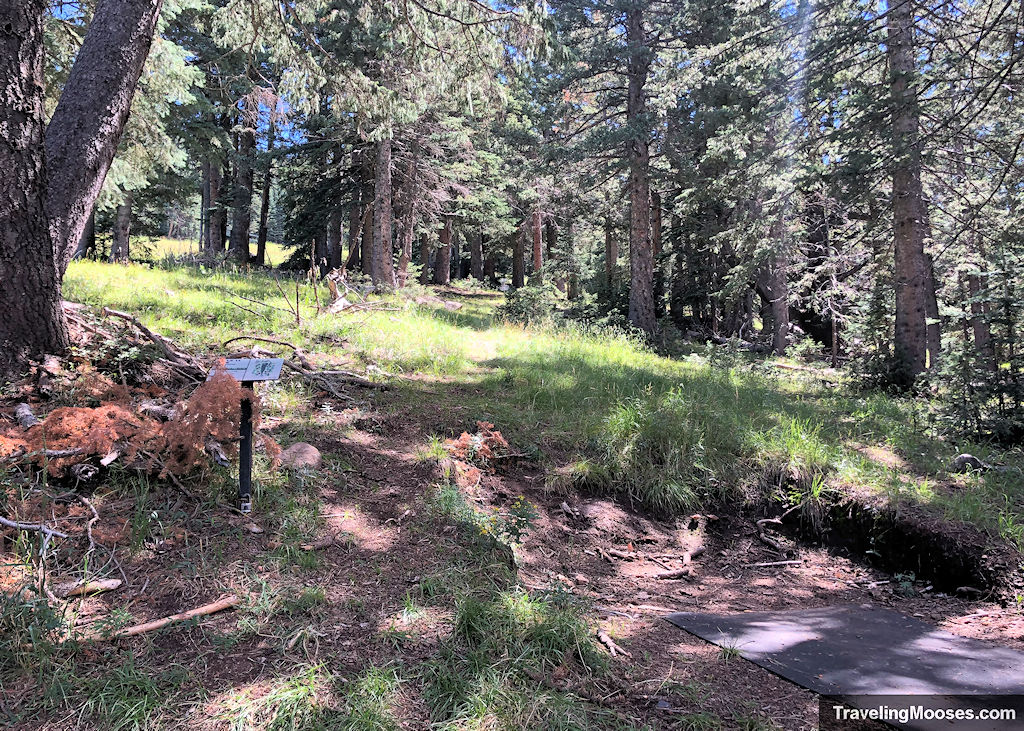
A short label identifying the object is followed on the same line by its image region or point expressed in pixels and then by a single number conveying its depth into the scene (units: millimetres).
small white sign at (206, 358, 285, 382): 3381
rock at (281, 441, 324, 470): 4059
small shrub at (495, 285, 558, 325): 14805
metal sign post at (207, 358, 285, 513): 3365
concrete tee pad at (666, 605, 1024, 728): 2490
